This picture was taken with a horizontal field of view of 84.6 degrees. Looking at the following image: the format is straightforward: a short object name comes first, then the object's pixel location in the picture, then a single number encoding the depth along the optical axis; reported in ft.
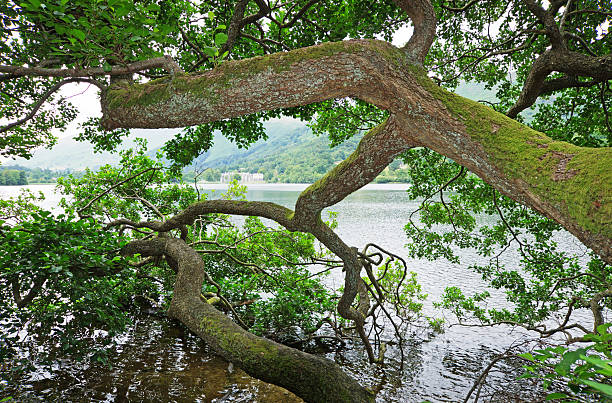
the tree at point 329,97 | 6.78
